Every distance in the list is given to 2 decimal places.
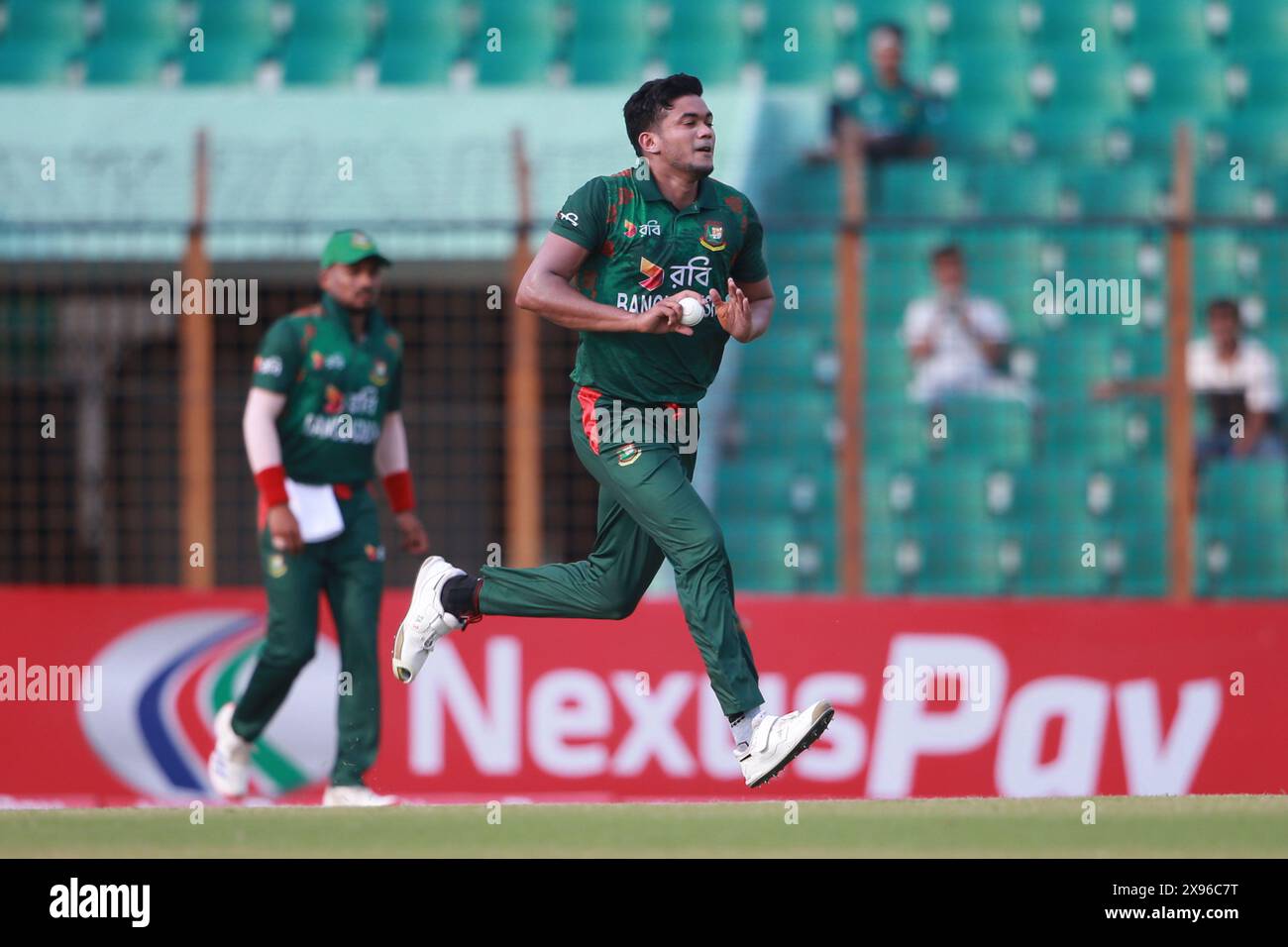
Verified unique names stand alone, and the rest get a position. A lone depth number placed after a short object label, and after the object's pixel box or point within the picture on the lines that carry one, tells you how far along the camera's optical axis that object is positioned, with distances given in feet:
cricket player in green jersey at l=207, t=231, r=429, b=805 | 28.37
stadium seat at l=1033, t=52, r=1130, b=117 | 49.32
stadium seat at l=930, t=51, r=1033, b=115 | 48.93
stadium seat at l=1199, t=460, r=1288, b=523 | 38.11
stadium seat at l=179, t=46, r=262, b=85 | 48.29
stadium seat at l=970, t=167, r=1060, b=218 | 45.93
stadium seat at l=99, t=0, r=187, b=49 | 49.52
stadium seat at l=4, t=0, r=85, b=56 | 49.67
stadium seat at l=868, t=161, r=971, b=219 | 45.09
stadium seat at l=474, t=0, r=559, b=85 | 48.32
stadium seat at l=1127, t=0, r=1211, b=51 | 50.47
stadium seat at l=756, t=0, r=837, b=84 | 48.67
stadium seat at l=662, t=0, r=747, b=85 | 48.32
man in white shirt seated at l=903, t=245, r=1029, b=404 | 39.34
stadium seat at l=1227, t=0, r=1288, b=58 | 50.57
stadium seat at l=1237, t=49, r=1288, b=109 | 49.42
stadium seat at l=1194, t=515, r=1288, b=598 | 37.73
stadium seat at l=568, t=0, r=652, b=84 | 48.34
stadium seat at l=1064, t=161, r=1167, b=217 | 46.26
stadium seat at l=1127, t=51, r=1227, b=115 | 49.52
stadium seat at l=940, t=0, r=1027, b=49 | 50.01
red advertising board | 34.76
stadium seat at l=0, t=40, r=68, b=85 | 48.60
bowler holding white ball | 22.11
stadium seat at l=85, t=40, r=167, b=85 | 48.24
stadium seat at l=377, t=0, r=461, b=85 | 48.60
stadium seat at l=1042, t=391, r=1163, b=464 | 40.34
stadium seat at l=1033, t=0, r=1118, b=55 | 50.03
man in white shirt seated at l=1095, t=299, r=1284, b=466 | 39.09
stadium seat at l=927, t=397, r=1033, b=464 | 39.09
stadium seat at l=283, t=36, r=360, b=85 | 48.37
